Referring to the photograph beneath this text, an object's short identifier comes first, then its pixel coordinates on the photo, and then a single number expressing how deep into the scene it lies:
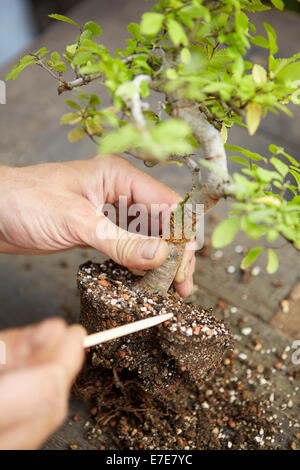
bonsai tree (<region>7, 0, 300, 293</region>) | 0.50
